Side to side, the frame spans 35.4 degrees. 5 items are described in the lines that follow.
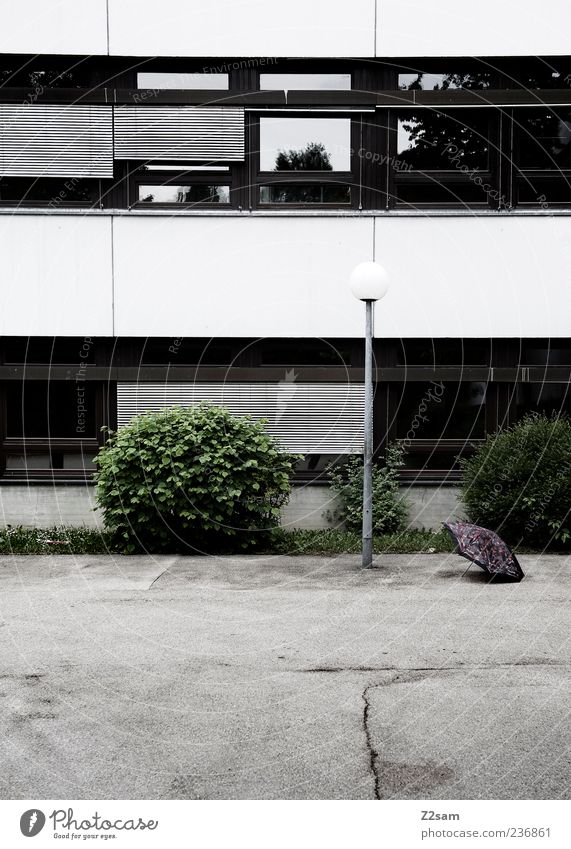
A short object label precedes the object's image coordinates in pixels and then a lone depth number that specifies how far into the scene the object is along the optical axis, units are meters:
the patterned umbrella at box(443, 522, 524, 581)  9.35
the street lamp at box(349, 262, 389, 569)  9.80
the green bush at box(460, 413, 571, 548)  10.94
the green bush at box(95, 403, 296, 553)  10.88
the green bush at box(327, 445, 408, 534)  12.50
